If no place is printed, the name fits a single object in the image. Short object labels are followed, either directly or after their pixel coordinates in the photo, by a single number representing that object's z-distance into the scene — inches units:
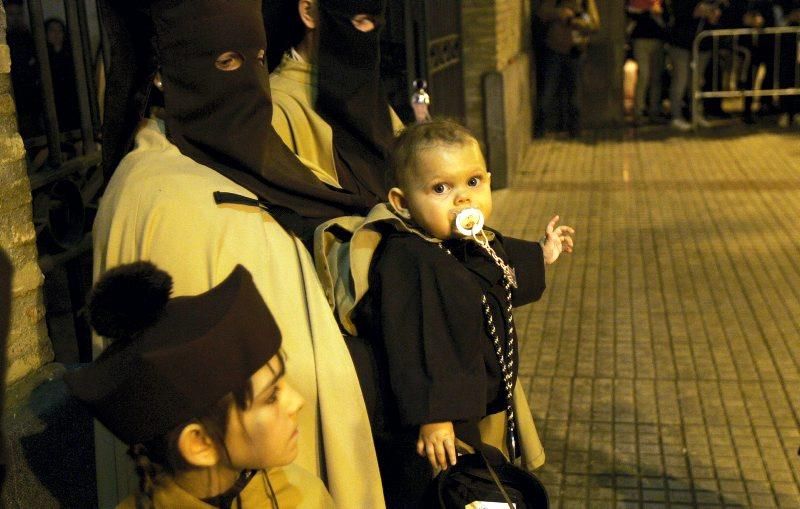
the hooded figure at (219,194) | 102.8
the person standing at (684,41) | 524.4
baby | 105.0
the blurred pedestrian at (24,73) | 280.6
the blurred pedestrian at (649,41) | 538.9
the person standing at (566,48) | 504.1
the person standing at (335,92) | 142.0
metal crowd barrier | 532.4
